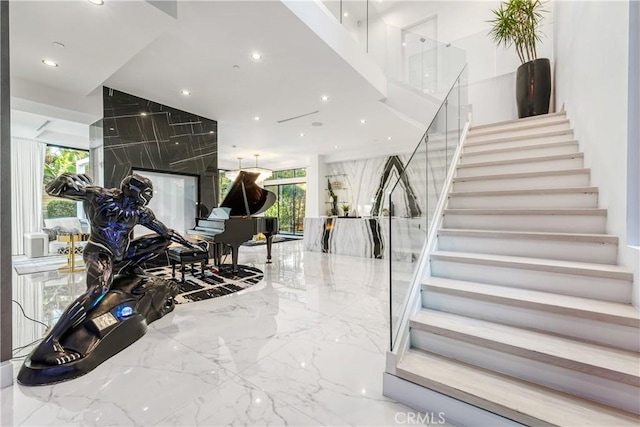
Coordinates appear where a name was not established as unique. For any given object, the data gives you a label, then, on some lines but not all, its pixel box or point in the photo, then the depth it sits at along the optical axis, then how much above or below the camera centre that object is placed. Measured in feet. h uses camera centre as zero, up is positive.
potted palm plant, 14.39 +8.12
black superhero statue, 6.29 -0.75
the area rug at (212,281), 11.76 -3.60
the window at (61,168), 26.06 +4.30
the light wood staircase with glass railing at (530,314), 4.46 -2.18
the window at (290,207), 40.50 +0.67
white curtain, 23.70 +1.99
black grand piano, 14.70 -0.44
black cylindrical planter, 14.34 +6.76
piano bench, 12.42 -2.09
